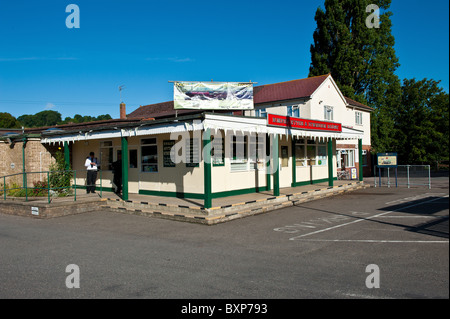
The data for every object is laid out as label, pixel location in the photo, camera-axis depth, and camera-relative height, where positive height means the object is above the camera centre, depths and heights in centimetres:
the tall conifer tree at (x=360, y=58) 3484 +1042
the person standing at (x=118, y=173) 1533 -46
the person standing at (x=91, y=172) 1479 -39
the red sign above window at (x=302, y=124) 1382 +161
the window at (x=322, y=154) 2055 +26
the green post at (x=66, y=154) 1717 +49
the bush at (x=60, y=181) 1470 -73
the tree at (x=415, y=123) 3491 +358
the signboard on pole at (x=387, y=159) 2089 -10
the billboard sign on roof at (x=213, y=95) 1448 +283
